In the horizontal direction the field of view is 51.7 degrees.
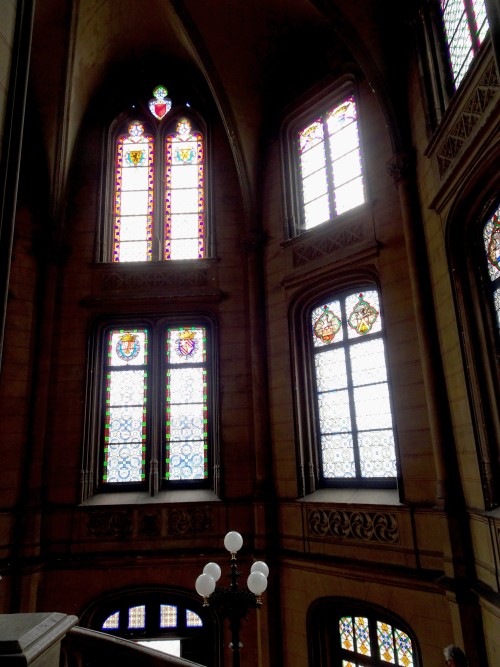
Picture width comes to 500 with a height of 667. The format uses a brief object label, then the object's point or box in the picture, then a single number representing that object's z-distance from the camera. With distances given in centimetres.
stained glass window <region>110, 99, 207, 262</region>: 985
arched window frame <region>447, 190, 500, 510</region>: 540
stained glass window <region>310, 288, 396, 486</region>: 730
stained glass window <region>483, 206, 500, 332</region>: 547
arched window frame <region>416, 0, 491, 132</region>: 652
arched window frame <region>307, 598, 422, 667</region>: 636
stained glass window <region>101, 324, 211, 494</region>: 874
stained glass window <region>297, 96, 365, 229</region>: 843
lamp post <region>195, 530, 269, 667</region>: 482
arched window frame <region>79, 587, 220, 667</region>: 775
